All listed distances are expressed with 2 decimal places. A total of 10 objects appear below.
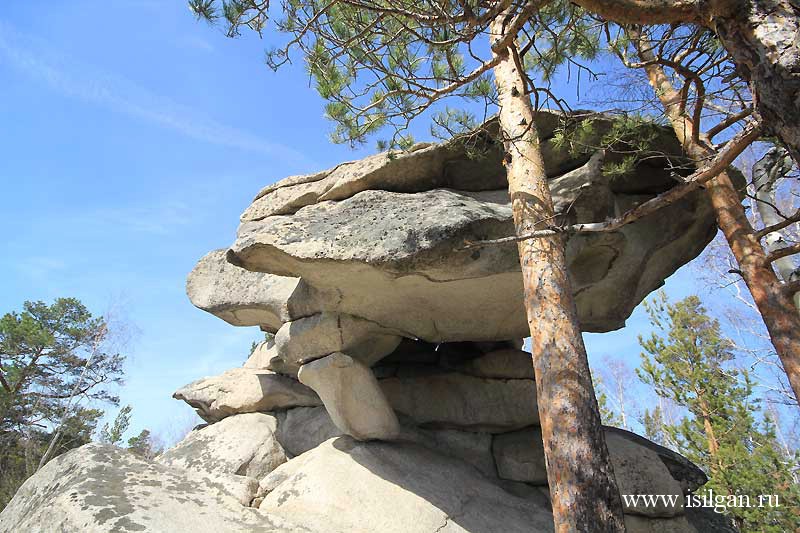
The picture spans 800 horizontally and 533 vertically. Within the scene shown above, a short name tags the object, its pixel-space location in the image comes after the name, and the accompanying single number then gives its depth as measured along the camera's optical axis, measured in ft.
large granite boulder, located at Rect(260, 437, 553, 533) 16.79
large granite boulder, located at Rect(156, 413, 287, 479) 21.98
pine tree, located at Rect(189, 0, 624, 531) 11.55
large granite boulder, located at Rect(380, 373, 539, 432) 23.90
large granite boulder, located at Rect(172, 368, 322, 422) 25.08
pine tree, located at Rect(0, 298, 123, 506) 46.68
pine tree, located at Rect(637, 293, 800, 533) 23.56
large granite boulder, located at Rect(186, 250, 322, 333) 22.33
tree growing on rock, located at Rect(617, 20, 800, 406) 14.51
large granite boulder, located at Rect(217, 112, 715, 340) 17.28
